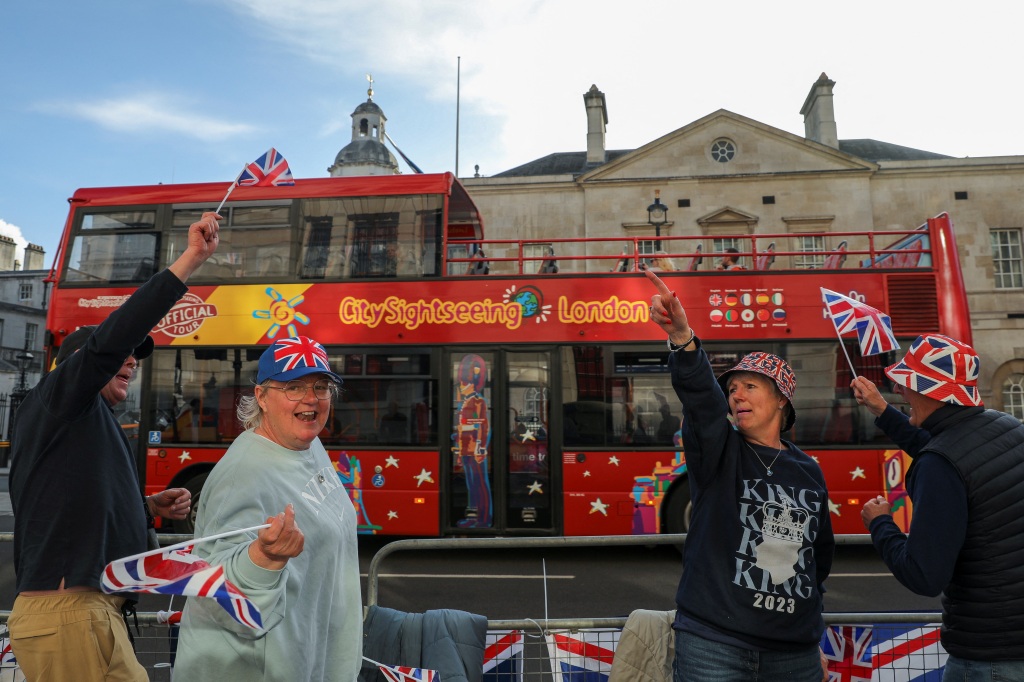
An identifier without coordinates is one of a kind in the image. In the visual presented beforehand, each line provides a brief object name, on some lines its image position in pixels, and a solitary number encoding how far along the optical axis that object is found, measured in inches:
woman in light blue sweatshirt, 66.0
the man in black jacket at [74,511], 81.8
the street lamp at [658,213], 606.8
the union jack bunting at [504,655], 121.0
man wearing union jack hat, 80.2
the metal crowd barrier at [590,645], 118.5
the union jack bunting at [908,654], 118.6
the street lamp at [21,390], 768.1
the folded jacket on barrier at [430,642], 112.1
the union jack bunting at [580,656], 119.3
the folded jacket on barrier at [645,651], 112.0
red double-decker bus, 313.4
